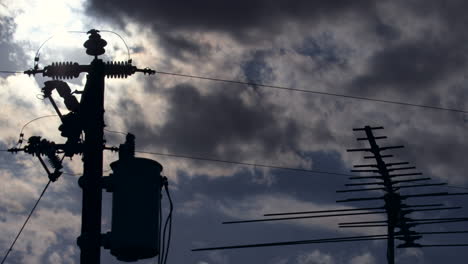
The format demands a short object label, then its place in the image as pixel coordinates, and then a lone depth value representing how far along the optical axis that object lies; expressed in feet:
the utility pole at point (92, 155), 34.09
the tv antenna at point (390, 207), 45.53
